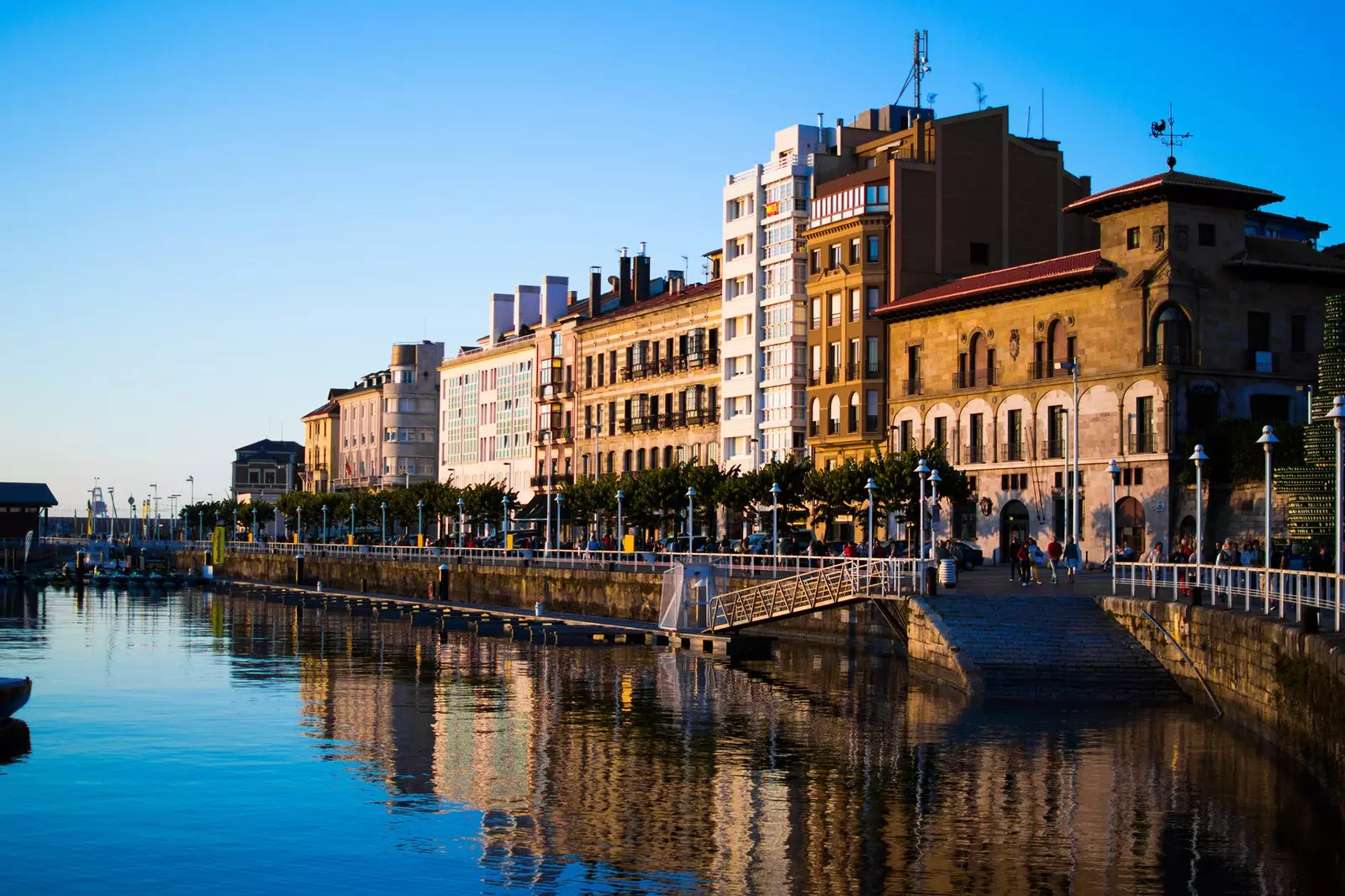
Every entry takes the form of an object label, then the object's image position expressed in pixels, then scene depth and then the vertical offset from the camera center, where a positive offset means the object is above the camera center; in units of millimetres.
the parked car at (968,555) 72312 -1220
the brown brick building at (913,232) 86250 +15064
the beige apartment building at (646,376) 104625 +9604
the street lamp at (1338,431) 33906 +1997
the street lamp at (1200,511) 48344 +475
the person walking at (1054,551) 66081 -975
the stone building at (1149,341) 71000 +7943
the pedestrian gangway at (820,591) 53156 -2096
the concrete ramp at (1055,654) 44656 -3382
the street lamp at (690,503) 78688 +1089
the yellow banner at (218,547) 138500 -1985
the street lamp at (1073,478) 64644 +1972
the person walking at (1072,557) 57281 -1075
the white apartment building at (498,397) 129500 +10142
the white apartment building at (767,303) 95250 +12592
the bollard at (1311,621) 31578 -1724
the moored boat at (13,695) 39719 -4053
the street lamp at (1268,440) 40969 +2127
